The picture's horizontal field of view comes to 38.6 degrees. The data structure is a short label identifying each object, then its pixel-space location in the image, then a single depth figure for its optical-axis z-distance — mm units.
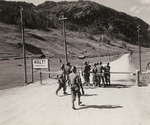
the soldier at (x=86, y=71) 13544
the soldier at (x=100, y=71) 13259
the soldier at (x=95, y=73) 13320
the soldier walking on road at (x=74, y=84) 8562
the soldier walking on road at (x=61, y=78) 11094
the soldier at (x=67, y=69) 12252
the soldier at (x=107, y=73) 13859
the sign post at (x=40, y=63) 16080
